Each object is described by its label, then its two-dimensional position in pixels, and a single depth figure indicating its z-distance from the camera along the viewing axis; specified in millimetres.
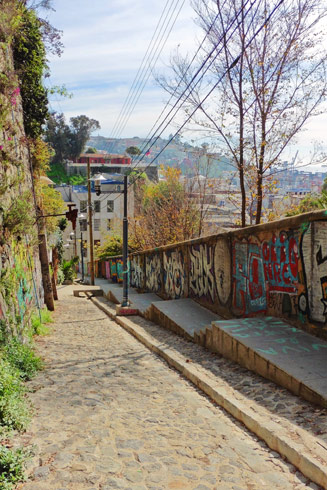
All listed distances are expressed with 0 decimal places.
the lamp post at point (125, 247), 15862
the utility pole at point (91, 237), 30831
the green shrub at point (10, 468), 3656
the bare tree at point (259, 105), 12149
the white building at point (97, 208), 61262
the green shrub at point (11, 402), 4797
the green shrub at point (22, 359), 6902
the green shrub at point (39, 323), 11445
